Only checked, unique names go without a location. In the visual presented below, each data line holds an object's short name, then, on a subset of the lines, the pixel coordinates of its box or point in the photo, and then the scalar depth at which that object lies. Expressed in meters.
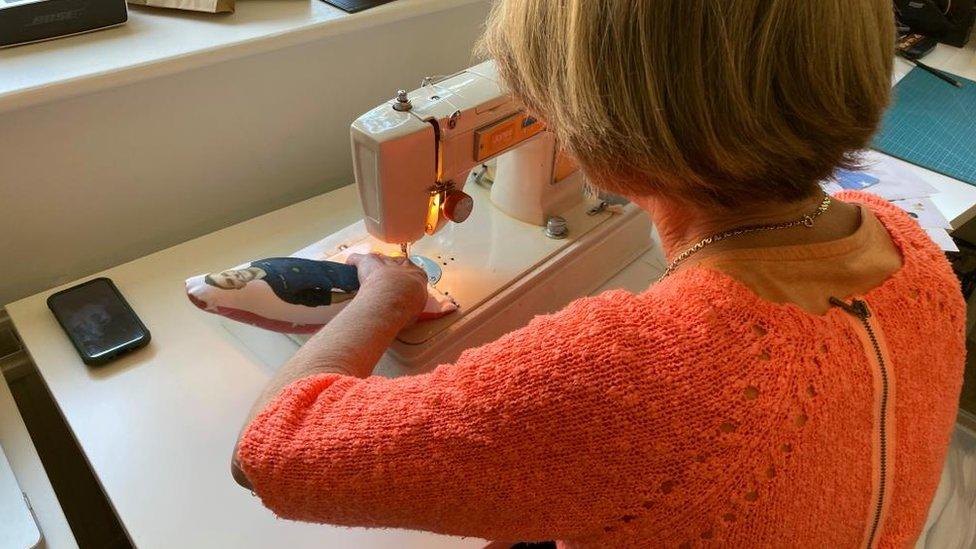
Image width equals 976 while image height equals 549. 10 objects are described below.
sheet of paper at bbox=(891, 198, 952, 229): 1.31
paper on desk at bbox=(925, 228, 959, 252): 1.26
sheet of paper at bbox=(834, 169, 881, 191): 1.40
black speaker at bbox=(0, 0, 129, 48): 1.11
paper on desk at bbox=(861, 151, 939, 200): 1.38
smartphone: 1.05
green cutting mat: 1.47
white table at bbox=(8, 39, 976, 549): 0.87
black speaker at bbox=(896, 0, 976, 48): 1.85
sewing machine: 0.92
